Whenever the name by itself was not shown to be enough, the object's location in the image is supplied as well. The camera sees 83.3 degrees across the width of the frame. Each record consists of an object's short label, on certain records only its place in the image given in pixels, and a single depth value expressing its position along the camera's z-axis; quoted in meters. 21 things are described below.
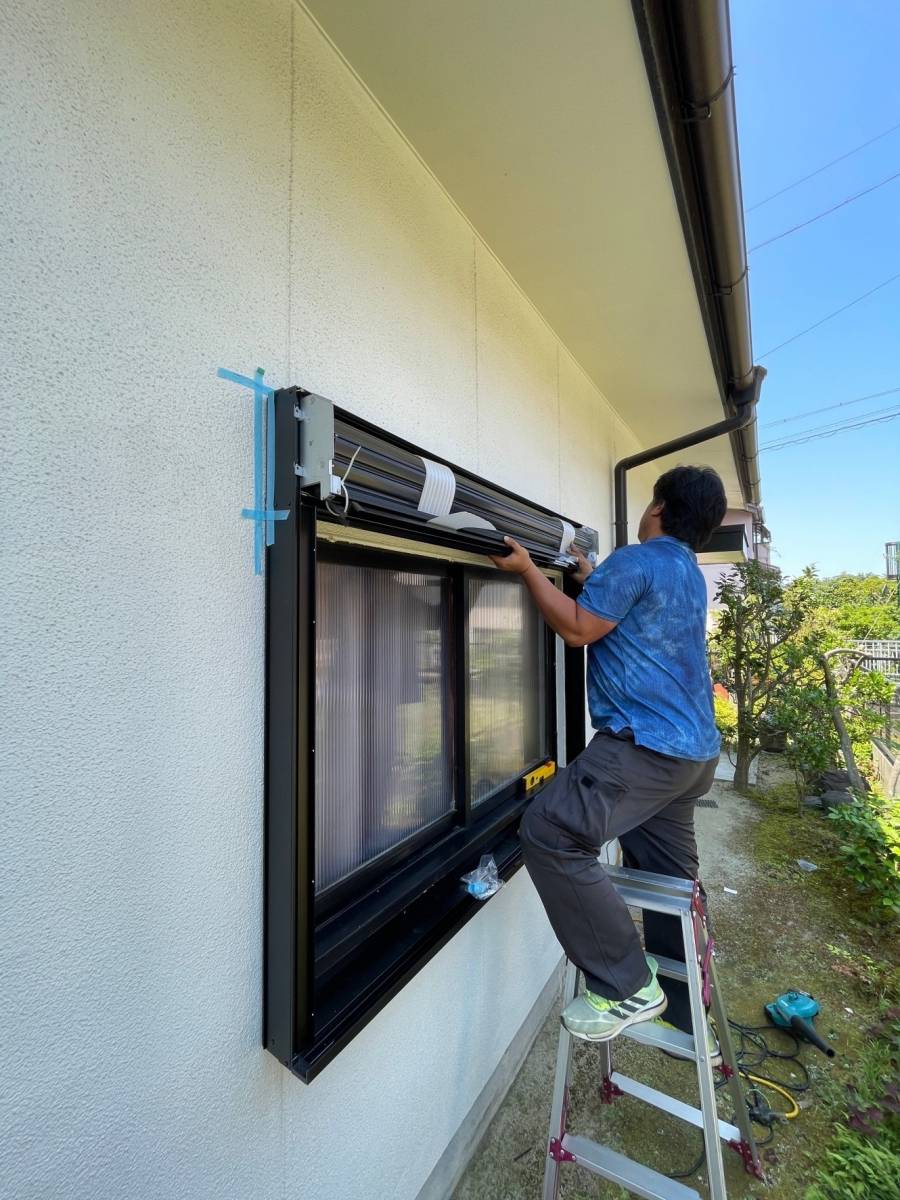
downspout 3.36
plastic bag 1.71
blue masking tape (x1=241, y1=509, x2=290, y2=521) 1.07
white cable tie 1.10
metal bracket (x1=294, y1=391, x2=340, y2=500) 1.06
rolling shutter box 1.08
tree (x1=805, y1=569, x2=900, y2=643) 18.55
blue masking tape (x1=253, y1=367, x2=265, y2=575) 1.08
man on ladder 1.48
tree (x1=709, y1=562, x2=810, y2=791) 5.70
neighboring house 6.20
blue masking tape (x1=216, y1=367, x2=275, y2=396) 1.03
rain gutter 1.28
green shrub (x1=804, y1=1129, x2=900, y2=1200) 1.65
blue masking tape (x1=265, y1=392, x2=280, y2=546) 1.10
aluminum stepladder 1.46
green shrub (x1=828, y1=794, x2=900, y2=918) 3.16
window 1.06
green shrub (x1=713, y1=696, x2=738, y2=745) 6.45
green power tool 2.35
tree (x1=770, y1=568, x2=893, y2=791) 5.16
